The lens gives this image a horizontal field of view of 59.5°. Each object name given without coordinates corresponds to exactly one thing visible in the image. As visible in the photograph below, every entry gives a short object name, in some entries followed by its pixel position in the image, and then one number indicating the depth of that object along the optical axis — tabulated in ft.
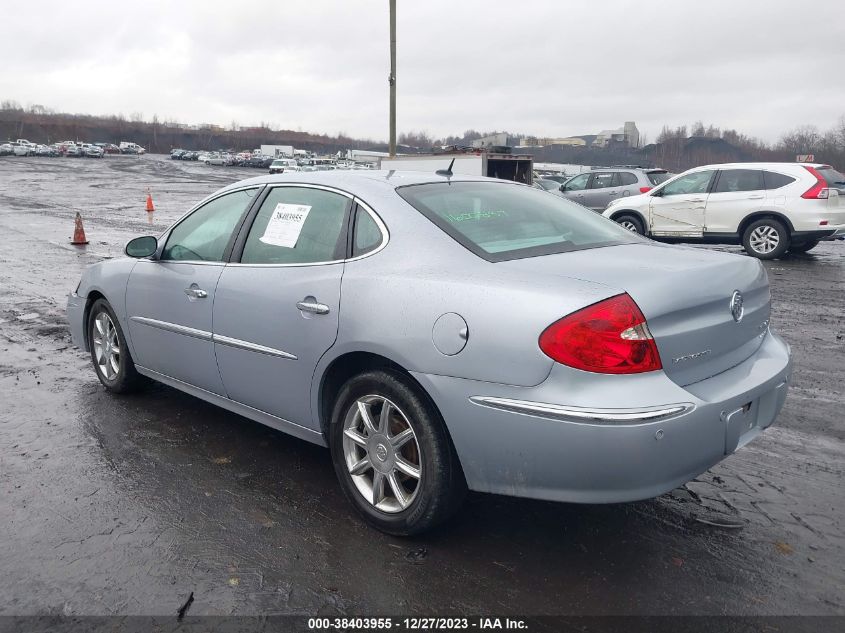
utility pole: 73.00
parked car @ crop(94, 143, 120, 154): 338.66
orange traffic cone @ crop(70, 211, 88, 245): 47.88
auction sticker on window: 12.85
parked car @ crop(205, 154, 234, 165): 254.68
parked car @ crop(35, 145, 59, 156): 279.55
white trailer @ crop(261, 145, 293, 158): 295.07
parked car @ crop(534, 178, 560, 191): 88.10
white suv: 40.86
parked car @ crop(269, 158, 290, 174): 175.67
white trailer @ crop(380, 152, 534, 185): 74.54
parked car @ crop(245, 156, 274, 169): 238.07
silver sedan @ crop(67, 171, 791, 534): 9.04
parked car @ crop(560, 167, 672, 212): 59.62
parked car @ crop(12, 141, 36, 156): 270.87
